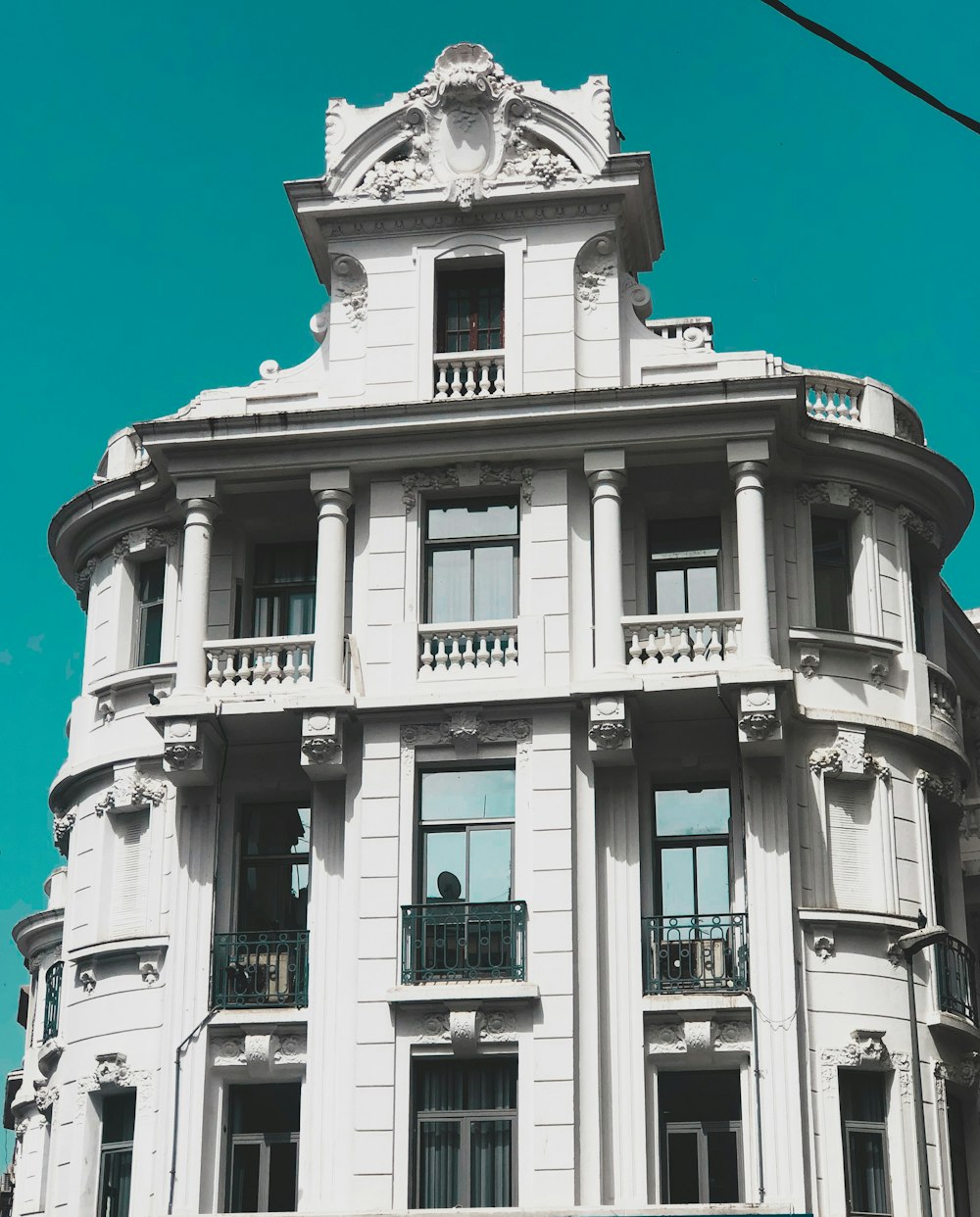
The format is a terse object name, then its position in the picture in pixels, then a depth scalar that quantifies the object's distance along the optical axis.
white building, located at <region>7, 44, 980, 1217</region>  30.16
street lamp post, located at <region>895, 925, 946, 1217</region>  29.75
